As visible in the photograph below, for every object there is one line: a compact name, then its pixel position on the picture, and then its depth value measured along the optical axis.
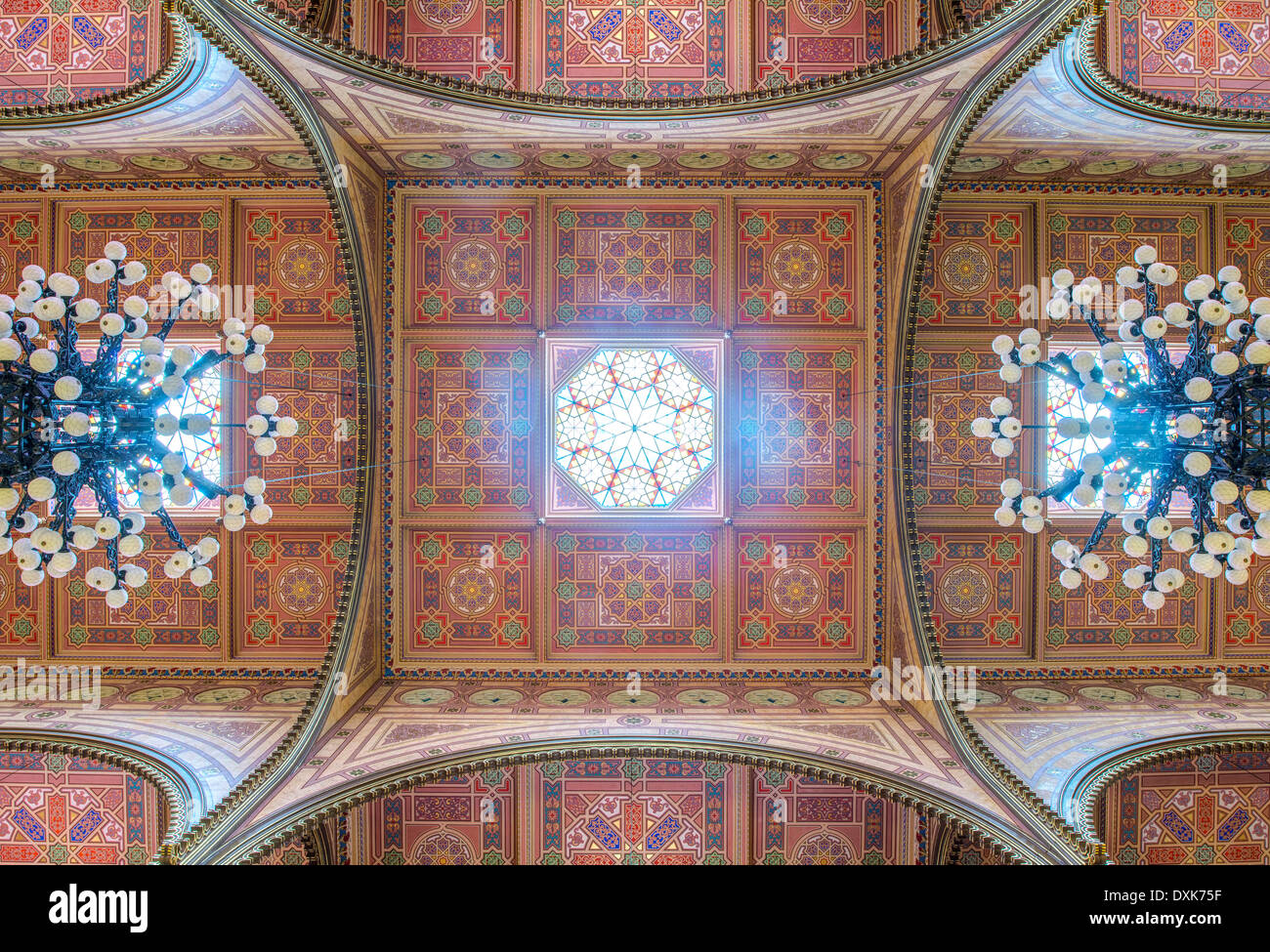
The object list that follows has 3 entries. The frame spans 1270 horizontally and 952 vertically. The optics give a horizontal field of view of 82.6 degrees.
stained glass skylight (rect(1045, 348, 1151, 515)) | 9.30
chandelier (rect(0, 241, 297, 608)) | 4.94
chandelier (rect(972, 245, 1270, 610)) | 5.06
